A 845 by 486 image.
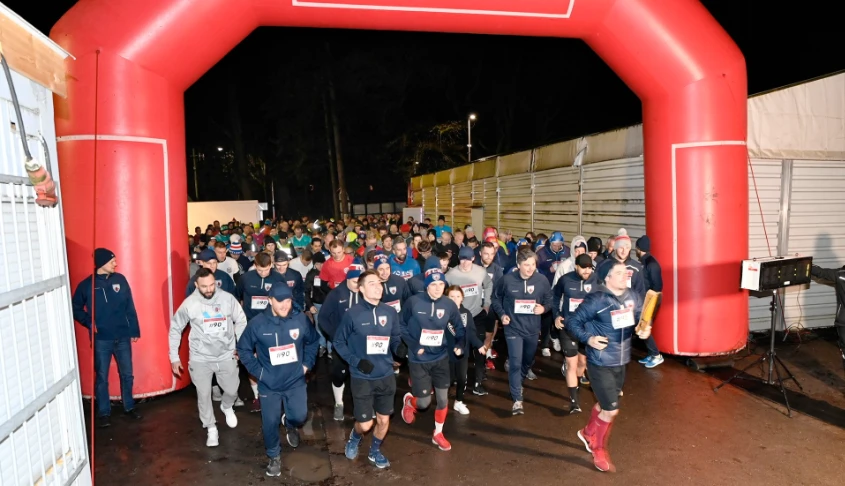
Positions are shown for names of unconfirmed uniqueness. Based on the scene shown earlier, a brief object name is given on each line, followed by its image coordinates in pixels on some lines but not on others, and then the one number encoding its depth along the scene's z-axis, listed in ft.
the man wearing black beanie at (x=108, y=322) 21.50
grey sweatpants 19.80
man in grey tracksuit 19.35
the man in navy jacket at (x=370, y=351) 17.67
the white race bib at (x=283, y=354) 17.33
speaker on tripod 22.12
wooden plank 8.25
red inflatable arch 22.58
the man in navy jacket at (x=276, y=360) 17.33
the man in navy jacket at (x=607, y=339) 17.35
